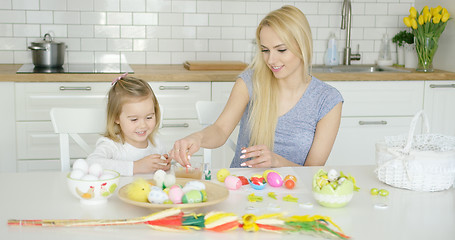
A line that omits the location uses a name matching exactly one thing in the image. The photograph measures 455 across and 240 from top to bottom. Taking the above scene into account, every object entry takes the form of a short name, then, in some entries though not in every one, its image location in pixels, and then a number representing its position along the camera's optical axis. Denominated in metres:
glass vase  3.95
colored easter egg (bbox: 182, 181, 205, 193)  1.60
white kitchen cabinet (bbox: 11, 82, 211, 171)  3.44
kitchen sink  4.18
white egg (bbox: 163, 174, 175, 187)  1.71
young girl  2.31
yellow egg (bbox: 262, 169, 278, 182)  1.87
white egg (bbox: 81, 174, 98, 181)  1.60
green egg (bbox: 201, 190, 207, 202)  1.57
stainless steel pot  3.63
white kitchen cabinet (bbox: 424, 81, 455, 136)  3.83
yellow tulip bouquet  3.90
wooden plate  1.50
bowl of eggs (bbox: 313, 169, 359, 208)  1.62
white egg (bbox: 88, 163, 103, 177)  1.66
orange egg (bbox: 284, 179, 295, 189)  1.80
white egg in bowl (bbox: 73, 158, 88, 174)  1.66
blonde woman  2.33
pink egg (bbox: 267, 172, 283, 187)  1.83
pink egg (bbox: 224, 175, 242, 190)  1.78
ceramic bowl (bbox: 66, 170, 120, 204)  1.59
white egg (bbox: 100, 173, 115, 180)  1.62
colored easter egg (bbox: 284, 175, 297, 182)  1.83
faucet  4.17
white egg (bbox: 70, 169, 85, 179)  1.62
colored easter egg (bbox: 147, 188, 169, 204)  1.53
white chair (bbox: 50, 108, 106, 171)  2.35
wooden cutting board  3.78
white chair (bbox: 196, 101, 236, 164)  2.55
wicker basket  1.77
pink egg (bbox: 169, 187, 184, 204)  1.54
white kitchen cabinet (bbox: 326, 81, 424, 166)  3.76
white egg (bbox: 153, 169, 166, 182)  1.74
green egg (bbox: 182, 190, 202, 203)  1.53
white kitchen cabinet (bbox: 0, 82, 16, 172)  3.39
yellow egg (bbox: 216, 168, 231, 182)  1.88
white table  1.41
